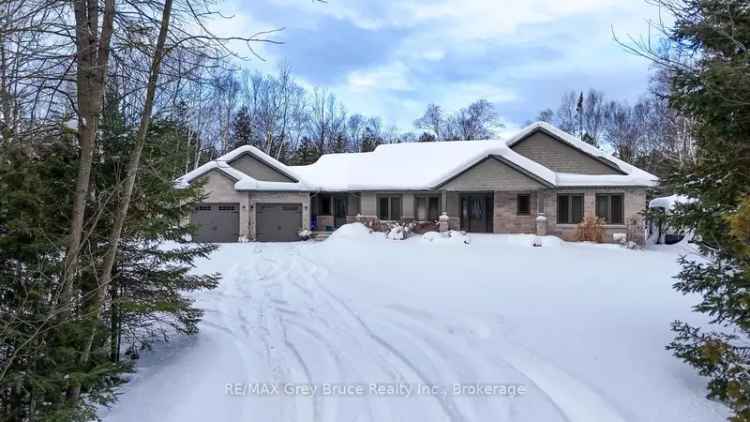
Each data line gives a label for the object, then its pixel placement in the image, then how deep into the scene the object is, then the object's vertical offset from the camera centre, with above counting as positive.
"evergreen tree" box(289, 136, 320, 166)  43.84 +5.59
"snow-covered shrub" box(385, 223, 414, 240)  21.53 -0.99
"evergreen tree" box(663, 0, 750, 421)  4.05 +0.59
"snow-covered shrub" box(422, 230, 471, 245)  19.89 -1.24
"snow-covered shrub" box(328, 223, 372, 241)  21.77 -1.07
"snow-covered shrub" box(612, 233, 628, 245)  19.52 -1.23
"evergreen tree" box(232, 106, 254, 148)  39.93 +7.79
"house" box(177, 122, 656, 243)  20.81 +1.08
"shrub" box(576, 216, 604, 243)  19.80 -0.93
